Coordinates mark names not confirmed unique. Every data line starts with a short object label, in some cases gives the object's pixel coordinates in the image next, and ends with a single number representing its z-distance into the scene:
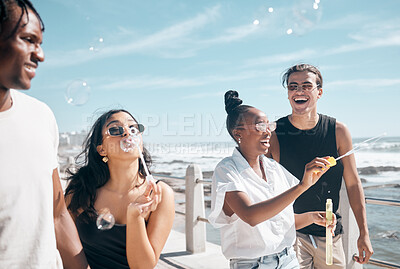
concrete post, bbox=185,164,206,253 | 4.98
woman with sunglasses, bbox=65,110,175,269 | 1.77
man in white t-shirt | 1.09
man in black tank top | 2.44
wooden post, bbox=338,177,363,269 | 3.12
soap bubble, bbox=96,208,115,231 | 1.79
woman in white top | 1.78
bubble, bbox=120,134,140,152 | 1.83
